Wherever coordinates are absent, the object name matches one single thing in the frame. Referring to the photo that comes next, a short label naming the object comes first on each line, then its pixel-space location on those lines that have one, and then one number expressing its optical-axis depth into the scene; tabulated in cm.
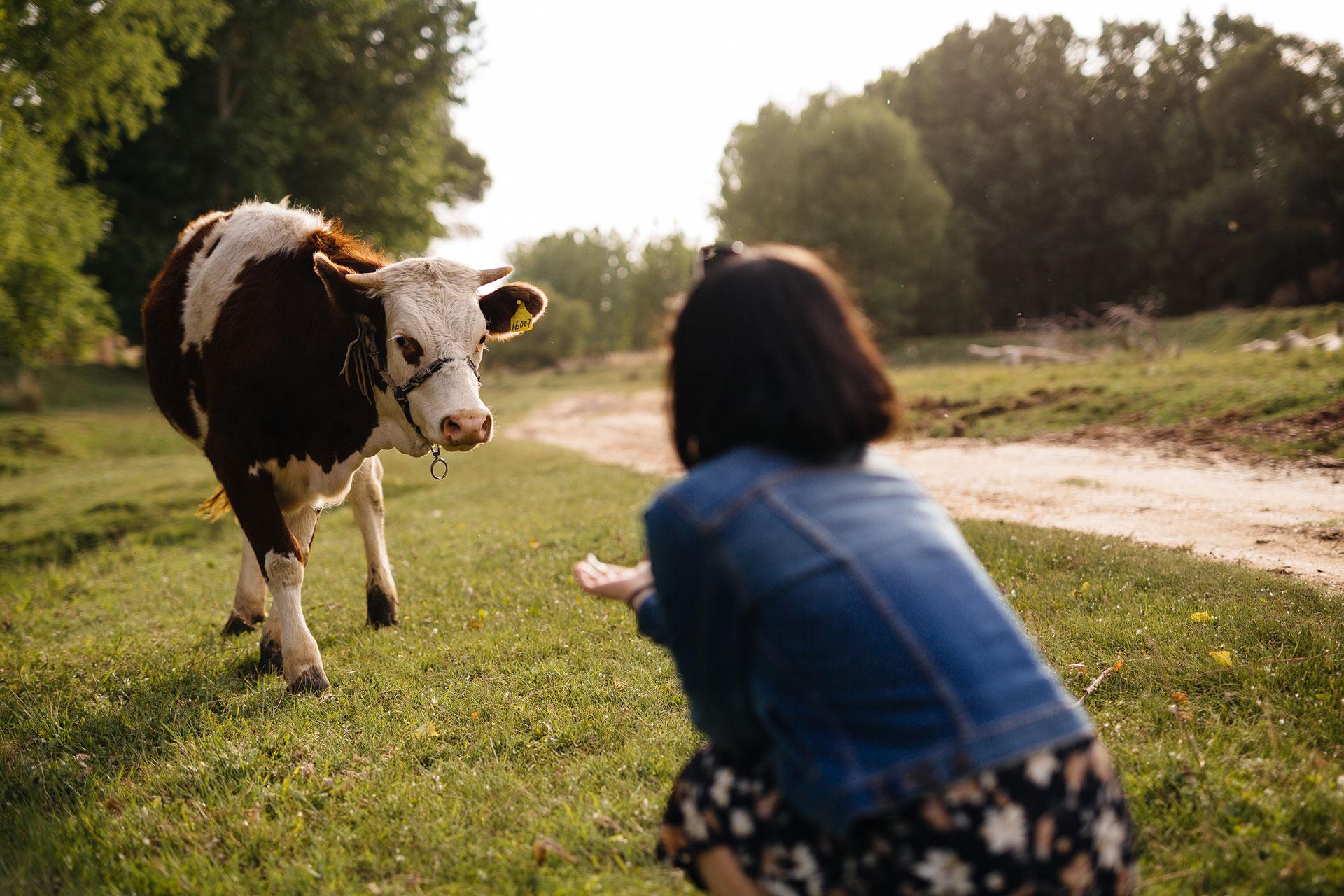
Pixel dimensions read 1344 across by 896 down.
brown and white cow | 511
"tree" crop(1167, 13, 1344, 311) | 3984
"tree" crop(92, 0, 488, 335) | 2377
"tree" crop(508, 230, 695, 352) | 8612
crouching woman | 174
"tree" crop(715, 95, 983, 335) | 4366
